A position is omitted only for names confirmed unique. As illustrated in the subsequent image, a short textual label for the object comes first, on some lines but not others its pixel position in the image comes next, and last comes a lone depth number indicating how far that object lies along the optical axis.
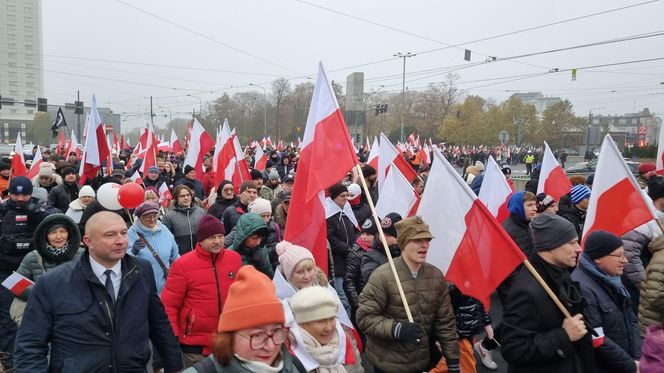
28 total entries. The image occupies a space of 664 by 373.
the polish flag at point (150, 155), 12.42
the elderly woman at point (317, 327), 2.83
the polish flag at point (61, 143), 22.90
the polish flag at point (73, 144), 18.43
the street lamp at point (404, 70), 37.95
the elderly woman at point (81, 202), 6.96
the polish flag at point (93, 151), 9.07
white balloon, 5.63
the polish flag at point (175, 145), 18.17
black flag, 24.58
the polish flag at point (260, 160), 14.22
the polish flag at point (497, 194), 7.34
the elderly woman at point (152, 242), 4.98
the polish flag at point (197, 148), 11.20
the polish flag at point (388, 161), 8.20
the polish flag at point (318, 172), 4.44
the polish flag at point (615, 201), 4.67
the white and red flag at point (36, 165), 12.50
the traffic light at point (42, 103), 28.03
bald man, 2.94
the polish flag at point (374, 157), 12.37
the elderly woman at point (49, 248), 4.21
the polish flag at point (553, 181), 8.12
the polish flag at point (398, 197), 6.57
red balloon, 5.38
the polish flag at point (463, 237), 3.81
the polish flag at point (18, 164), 11.16
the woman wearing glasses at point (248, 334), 2.29
